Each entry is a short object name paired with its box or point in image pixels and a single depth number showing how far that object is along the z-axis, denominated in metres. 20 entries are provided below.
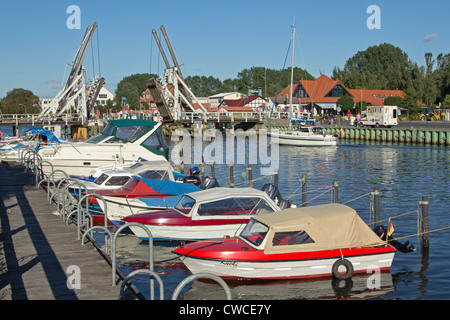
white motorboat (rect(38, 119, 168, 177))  26.34
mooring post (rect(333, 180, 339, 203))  18.85
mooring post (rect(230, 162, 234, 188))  26.55
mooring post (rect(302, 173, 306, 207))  20.70
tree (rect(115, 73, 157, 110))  150.12
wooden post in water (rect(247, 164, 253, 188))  24.98
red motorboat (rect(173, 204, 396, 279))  12.95
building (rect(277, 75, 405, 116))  102.06
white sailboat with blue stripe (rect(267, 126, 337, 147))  55.73
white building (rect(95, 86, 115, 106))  173.64
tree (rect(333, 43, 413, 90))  115.75
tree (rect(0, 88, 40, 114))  127.44
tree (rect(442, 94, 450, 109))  86.88
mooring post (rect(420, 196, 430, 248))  15.87
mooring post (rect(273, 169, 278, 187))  23.42
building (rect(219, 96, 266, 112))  125.84
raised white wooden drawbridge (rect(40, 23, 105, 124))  58.62
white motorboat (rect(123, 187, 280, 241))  16.05
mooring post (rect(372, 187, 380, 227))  17.16
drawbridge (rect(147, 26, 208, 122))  58.41
